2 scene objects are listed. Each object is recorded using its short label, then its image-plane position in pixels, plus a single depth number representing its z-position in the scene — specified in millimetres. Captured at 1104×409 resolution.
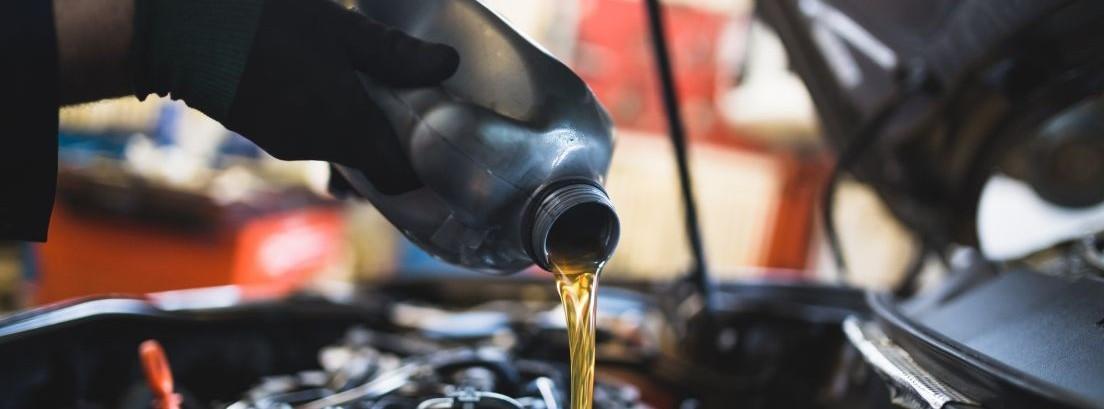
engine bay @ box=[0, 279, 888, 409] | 893
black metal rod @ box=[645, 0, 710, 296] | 1219
